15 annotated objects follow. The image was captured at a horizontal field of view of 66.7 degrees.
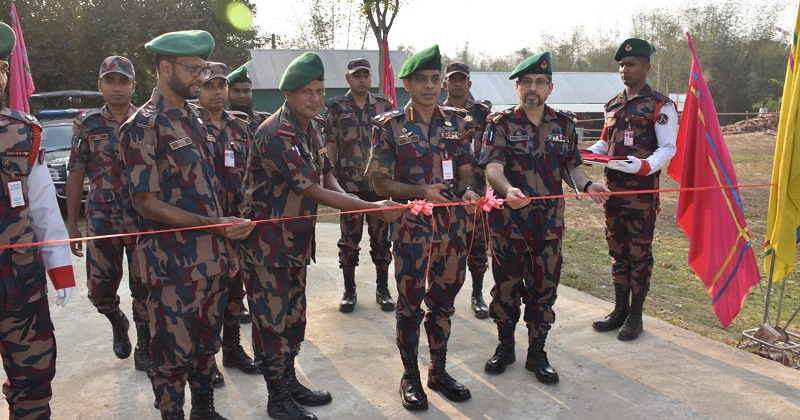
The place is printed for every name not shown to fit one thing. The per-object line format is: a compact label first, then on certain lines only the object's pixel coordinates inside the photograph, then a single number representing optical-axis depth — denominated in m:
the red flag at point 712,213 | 4.70
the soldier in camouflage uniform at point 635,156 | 4.85
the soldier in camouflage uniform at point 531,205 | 4.16
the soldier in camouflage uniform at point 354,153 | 5.81
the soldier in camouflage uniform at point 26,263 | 2.87
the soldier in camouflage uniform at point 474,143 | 5.62
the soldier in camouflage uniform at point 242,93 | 5.54
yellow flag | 4.41
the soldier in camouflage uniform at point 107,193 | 4.31
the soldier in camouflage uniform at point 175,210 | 3.04
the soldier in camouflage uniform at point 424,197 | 3.75
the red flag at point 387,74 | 8.59
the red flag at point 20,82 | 5.88
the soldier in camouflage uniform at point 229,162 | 4.39
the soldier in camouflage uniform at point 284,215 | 3.45
